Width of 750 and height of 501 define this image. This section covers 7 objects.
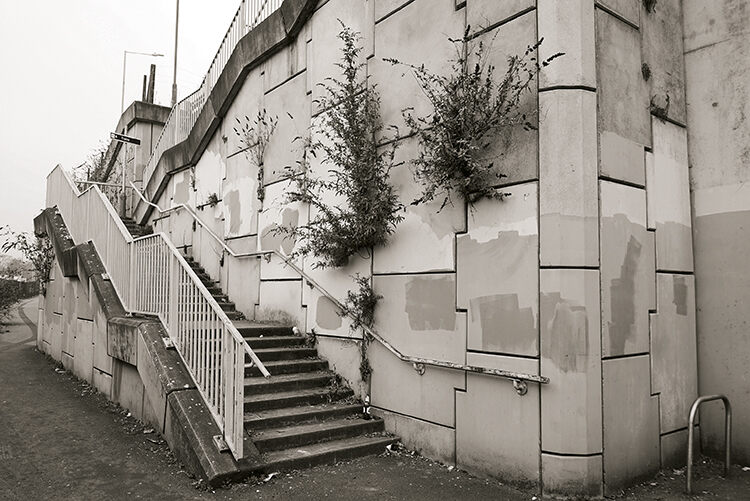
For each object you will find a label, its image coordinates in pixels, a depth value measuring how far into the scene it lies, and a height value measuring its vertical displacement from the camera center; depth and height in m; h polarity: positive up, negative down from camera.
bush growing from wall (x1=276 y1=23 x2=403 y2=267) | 5.83 +1.32
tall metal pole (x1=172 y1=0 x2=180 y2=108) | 20.18 +9.03
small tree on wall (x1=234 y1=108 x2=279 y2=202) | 8.09 +2.39
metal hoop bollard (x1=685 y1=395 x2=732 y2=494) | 4.15 -1.11
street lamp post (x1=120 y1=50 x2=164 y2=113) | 24.86 +9.27
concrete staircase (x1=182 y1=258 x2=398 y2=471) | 4.86 -1.15
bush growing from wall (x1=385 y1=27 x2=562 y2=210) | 4.61 +1.53
